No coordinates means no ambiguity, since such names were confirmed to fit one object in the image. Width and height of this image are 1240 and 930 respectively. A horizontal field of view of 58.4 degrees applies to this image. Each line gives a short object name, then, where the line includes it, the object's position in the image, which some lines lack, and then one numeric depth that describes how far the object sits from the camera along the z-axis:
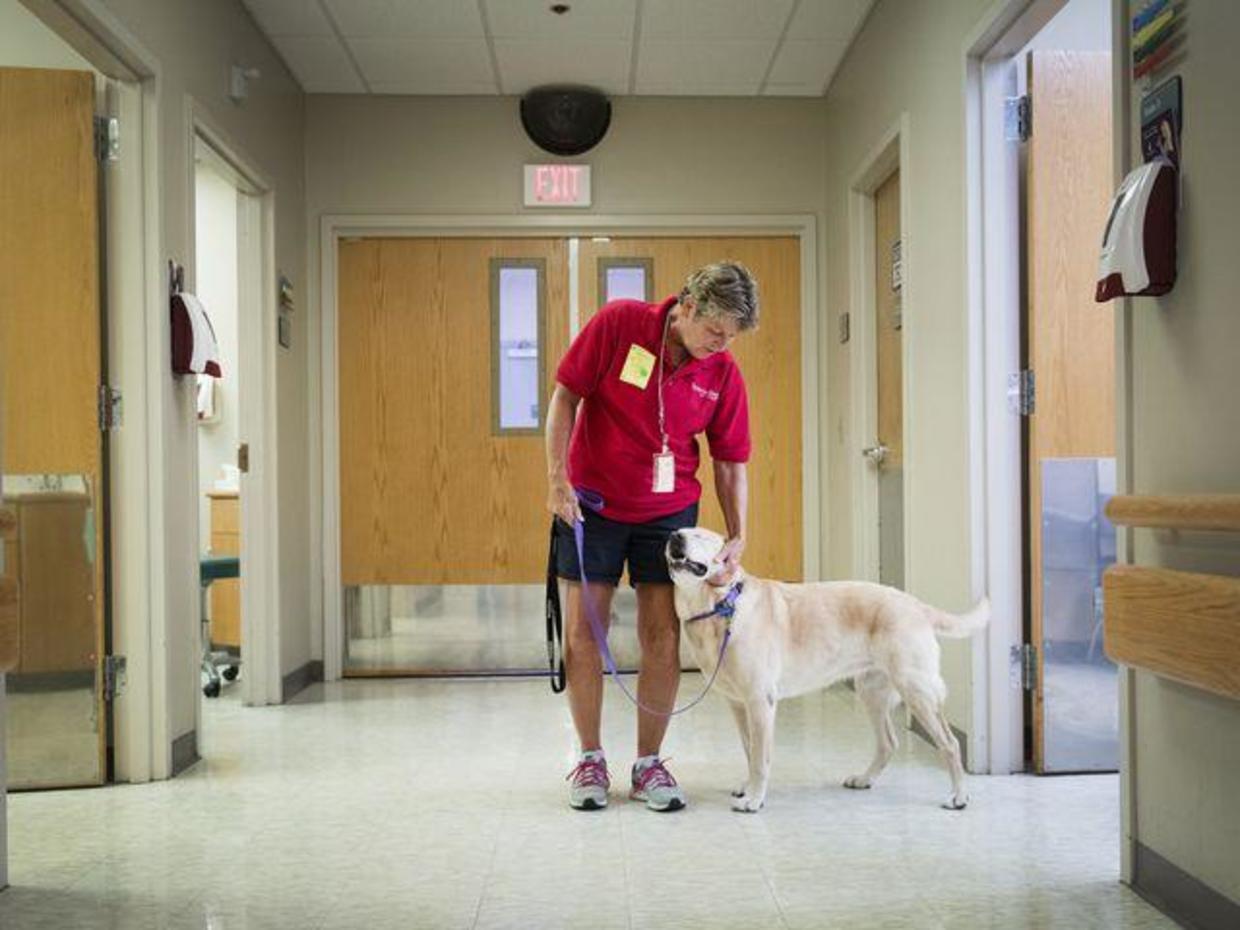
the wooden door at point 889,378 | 4.02
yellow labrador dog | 2.73
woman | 2.73
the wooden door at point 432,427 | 4.97
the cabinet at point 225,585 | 5.29
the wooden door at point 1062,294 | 3.10
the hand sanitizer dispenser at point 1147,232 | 1.96
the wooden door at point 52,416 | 3.05
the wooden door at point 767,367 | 5.00
